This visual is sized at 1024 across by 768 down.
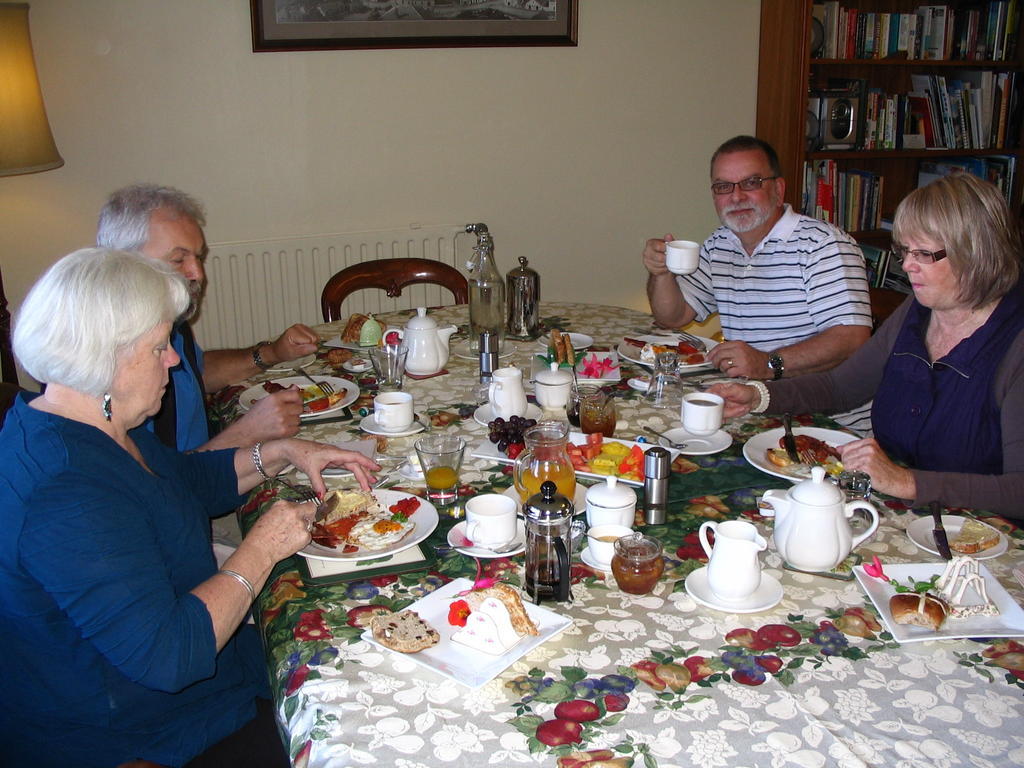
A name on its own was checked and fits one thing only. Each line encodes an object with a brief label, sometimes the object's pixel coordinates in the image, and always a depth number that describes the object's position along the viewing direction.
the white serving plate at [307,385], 2.20
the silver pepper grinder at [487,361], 2.35
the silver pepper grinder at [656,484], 1.64
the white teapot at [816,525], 1.45
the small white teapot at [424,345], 2.41
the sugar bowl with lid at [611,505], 1.54
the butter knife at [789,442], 1.85
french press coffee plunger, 1.39
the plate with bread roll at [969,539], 1.53
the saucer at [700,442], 1.93
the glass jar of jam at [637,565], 1.40
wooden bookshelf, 4.12
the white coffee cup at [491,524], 1.53
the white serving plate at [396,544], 1.52
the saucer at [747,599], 1.37
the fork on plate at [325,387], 2.32
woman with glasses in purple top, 1.82
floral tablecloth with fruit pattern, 1.11
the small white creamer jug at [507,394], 2.06
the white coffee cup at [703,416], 2.00
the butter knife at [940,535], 1.51
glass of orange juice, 1.74
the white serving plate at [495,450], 1.89
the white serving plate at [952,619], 1.31
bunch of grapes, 1.91
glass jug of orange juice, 1.63
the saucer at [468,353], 2.60
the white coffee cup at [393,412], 2.05
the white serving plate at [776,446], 1.80
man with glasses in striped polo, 2.62
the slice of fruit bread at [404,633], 1.29
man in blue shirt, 2.04
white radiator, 3.71
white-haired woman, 1.28
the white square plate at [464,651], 1.24
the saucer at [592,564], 1.49
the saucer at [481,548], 1.52
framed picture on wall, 3.56
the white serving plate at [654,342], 2.47
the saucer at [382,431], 2.04
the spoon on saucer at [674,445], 1.93
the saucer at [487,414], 2.10
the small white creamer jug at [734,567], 1.38
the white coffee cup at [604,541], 1.49
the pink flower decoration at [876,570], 1.44
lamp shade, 2.85
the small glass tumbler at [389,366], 2.28
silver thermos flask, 2.74
